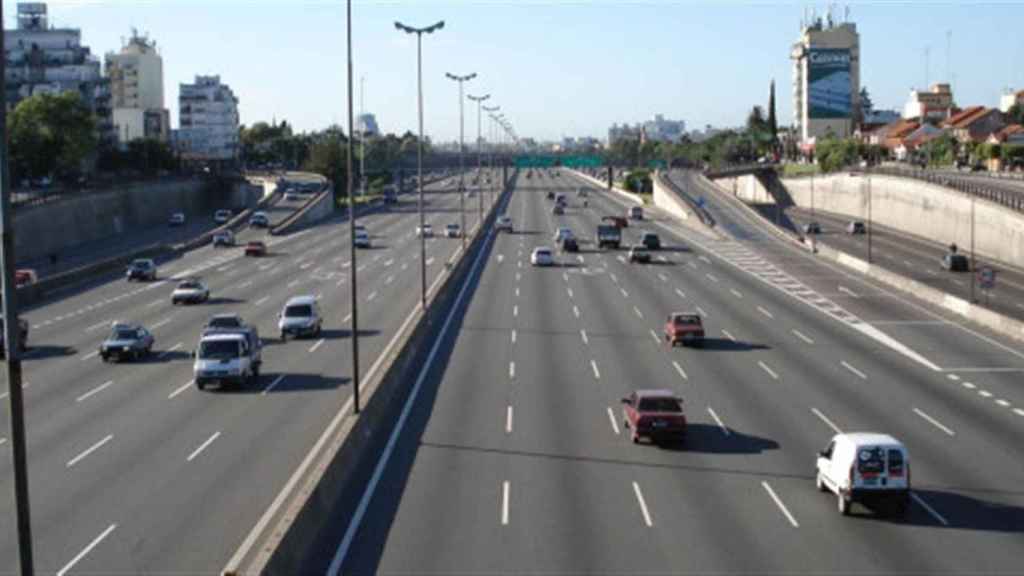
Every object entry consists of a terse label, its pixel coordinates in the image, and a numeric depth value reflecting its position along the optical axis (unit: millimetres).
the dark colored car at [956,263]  79312
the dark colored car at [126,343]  45062
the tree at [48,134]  127562
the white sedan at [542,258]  79938
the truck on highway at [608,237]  92625
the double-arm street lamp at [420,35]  58281
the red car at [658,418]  30922
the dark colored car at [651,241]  91812
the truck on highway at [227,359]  38531
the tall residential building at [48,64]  172000
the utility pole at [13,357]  13125
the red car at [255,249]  92250
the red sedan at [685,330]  47719
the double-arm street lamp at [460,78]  89725
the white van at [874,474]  24641
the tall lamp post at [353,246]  32203
